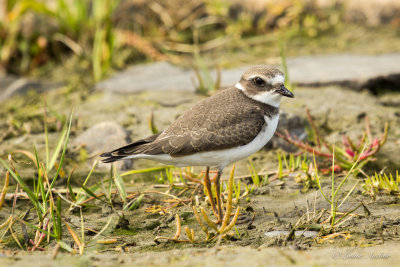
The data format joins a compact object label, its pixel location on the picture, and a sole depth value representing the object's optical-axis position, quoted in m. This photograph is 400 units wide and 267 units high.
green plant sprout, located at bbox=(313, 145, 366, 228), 8.05
